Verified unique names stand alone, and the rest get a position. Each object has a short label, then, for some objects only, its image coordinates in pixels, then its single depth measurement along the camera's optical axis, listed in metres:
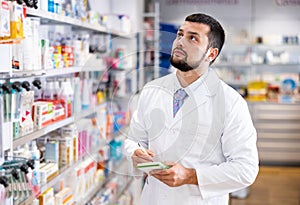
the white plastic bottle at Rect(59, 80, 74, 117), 3.13
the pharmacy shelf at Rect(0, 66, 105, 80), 2.22
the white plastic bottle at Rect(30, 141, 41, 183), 2.62
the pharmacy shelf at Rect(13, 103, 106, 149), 2.36
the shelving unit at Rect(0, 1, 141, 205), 2.38
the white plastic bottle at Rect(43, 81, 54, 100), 3.02
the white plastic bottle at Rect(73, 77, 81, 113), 3.47
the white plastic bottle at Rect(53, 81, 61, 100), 3.06
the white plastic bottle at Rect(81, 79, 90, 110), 3.69
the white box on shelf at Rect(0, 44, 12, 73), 2.08
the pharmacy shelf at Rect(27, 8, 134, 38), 2.50
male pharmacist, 2.21
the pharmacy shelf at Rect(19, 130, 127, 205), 2.48
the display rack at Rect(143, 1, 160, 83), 6.42
